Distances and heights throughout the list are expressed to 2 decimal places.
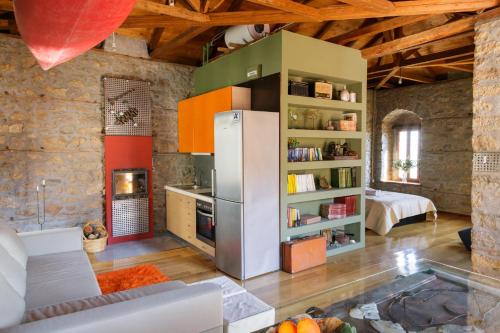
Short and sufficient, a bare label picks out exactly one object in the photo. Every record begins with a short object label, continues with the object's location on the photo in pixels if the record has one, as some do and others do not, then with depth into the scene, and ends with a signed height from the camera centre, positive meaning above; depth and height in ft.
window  28.71 +0.72
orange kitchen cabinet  14.87 +2.15
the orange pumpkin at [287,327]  4.58 -2.41
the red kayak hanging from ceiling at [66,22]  4.12 +1.82
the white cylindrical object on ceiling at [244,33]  15.74 +5.93
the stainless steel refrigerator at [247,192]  12.44 -1.41
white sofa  5.36 -2.83
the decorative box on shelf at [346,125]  15.70 +1.41
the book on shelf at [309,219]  14.53 -2.84
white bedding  19.21 -3.34
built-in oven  14.25 -2.97
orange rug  11.84 -4.62
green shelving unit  13.46 +2.69
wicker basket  15.89 -4.26
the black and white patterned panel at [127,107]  17.60 +2.69
